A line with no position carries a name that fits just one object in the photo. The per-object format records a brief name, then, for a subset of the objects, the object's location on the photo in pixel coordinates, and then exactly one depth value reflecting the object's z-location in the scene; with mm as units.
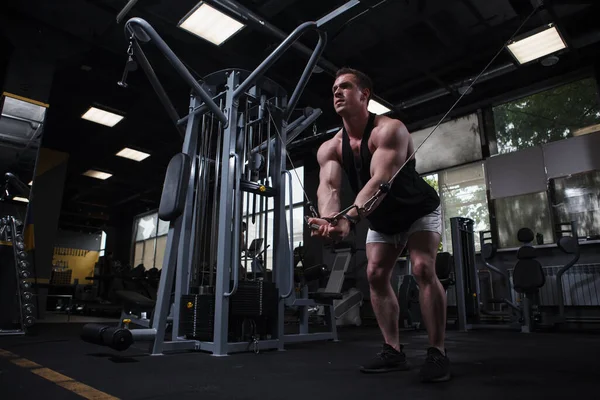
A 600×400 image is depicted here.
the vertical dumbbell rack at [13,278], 3596
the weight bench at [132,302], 3387
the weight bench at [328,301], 3221
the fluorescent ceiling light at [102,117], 6872
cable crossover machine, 2402
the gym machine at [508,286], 4562
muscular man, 1536
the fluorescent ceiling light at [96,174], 9866
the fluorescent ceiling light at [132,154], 8566
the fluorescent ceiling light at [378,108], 6364
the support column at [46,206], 6628
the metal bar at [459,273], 4842
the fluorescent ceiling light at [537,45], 4774
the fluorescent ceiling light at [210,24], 4230
